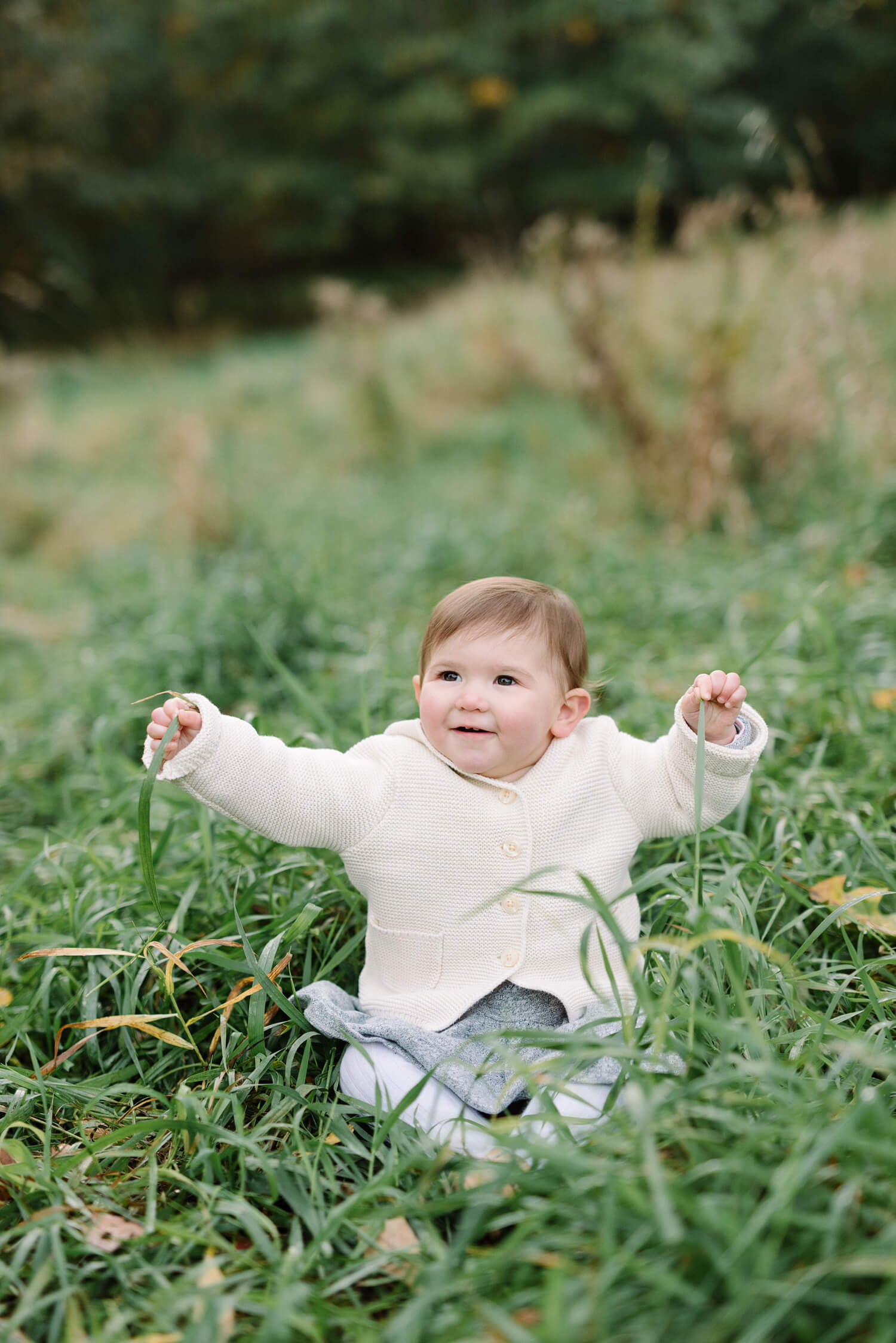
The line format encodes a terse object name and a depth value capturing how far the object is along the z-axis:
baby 1.51
